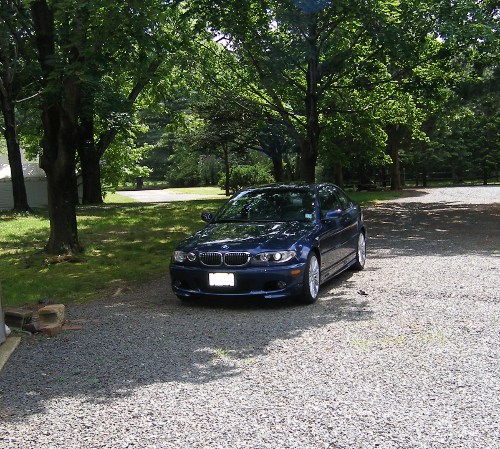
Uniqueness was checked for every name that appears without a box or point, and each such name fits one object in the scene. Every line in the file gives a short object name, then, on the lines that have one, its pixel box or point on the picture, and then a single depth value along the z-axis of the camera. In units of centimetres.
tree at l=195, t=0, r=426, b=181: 1479
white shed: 3014
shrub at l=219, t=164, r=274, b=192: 4494
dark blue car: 712
